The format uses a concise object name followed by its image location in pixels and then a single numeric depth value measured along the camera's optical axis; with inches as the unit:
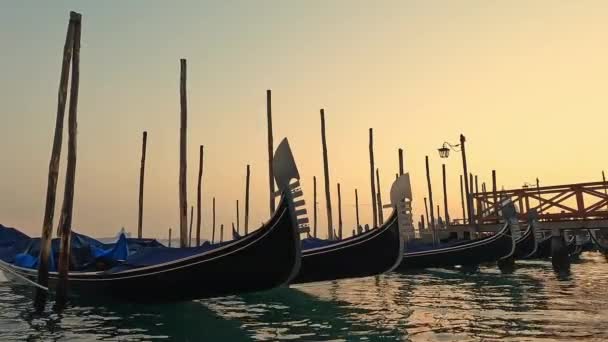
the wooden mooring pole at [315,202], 1062.4
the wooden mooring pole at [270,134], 567.5
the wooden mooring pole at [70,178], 317.1
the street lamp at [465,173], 702.6
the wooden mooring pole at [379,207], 853.2
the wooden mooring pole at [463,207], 921.2
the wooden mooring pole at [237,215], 1249.9
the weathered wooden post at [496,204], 700.4
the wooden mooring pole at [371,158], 701.3
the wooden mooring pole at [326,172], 645.3
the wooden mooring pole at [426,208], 1263.8
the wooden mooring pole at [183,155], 436.8
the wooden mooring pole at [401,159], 681.0
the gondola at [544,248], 930.7
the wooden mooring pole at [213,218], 1157.1
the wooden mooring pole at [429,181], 877.2
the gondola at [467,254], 609.9
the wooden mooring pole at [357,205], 1159.9
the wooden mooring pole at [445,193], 905.0
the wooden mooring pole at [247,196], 863.1
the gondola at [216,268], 286.0
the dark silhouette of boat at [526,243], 679.1
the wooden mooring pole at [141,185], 595.8
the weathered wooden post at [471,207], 716.0
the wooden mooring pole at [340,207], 994.2
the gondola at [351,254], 414.9
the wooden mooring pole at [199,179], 664.4
